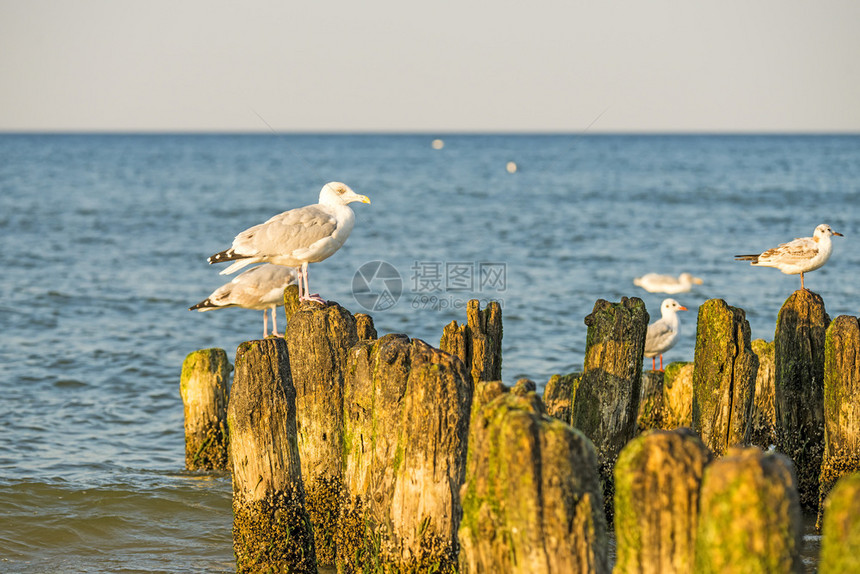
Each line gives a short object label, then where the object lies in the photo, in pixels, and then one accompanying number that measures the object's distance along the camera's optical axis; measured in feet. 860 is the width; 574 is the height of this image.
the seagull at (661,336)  71.82
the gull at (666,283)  121.70
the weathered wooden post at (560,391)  49.39
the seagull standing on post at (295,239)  60.29
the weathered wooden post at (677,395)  57.06
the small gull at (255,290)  65.82
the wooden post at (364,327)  46.06
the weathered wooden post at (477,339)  43.70
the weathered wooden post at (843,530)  19.61
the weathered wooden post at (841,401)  43.47
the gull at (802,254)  64.69
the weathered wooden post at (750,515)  20.36
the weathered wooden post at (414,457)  33.47
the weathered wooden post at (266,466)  38.99
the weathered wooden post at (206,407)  60.03
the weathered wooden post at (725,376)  44.65
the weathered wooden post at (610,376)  45.19
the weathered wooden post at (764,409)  55.98
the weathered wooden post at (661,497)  23.08
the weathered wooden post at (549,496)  25.02
